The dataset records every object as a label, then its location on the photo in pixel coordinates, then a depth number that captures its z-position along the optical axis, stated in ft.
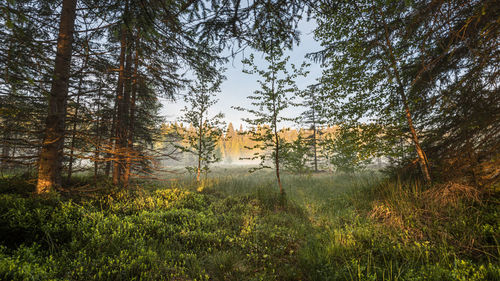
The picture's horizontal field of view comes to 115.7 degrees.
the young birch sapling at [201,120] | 33.14
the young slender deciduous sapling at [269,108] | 23.13
